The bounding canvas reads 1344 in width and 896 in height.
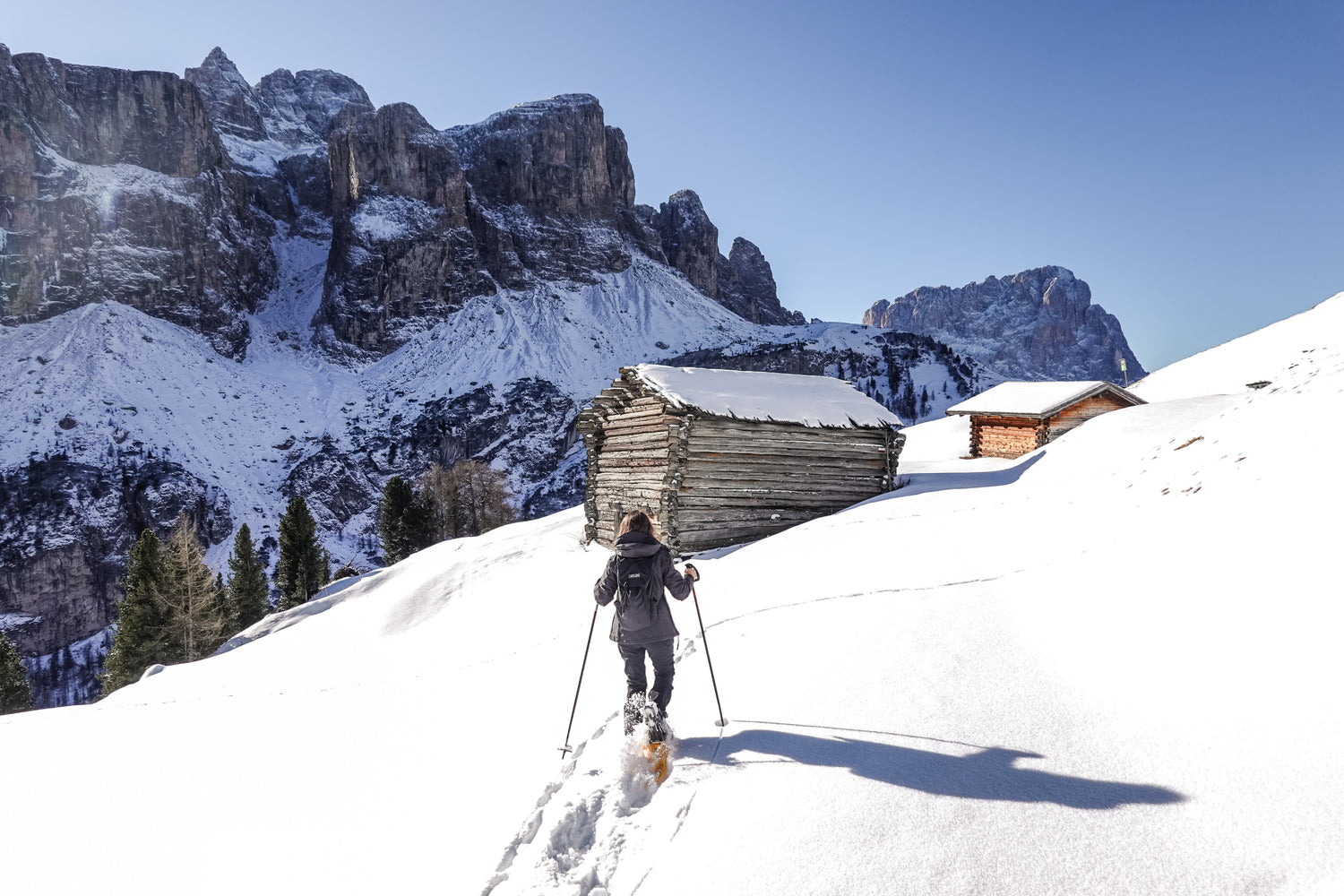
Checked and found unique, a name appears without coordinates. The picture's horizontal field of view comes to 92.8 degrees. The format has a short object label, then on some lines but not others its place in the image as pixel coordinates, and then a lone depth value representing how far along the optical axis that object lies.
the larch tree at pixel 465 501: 43.78
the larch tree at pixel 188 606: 27.81
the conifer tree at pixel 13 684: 24.41
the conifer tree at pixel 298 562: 36.16
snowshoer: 4.94
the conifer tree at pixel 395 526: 40.22
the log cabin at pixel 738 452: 15.54
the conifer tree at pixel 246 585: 33.78
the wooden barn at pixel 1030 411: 23.75
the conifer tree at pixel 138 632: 27.41
